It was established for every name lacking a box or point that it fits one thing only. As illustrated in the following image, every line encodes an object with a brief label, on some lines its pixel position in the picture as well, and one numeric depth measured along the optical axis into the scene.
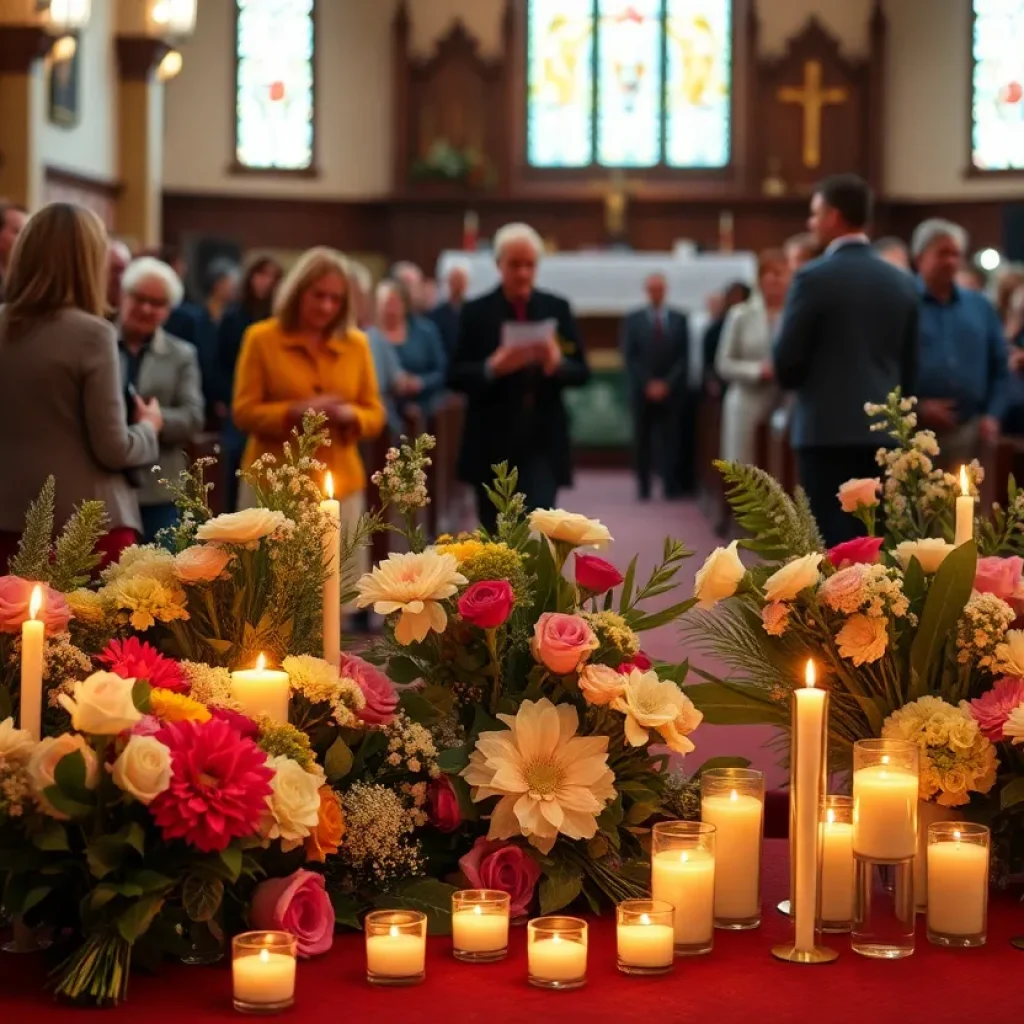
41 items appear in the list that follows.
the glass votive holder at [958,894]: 2.22
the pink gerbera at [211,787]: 1.98
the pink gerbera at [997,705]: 2.40
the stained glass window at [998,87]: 20.03
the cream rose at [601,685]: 2.32
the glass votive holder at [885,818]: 2.17
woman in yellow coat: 6.05
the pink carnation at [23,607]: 2.29
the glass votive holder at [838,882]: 2.29
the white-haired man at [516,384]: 6.50
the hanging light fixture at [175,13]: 12.62
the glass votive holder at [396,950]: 2.07
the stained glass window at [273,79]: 20.09
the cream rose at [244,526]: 2.38
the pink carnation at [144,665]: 2.25
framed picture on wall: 14.16
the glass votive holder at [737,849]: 2.27
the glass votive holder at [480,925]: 2.15
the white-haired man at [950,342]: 7.11
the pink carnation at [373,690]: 2.33
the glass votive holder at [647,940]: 2.11
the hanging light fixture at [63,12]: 10.17
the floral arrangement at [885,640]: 2.42
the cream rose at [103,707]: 1.99
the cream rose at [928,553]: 2.58
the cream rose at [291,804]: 2.08
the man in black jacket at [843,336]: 6.17
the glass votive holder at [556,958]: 2.06
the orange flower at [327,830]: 2.19
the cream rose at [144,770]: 1.96
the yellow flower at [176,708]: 2.15
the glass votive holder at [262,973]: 1.98
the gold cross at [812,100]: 20.00
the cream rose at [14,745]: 2.04
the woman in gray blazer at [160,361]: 5.89
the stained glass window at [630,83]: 20.34
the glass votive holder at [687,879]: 2.17
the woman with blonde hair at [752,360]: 10.12
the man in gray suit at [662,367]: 14.82
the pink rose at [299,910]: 2.14
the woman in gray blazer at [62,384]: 4.34
